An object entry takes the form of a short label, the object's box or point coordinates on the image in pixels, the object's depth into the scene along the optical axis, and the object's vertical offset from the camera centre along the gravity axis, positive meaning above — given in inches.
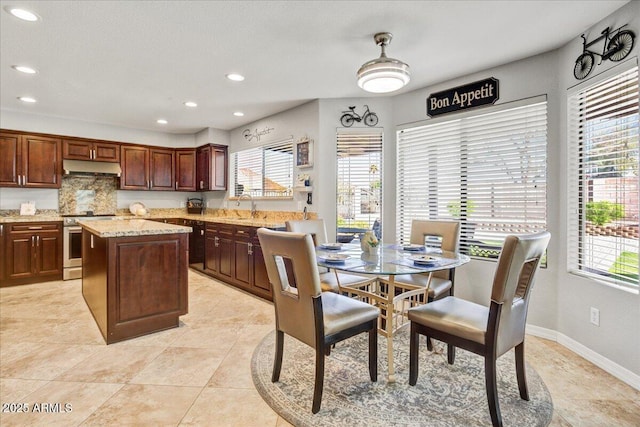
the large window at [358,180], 157.2 +15.2
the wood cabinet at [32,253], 170.9 -22.6
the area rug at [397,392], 68.7 -43.7
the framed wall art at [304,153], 162.2 +29.6
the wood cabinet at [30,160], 178.1 +29.1
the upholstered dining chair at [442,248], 102.1 -13.0
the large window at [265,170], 182.7 +25.4
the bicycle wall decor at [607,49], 86.0 +45.6
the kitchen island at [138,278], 104.7 -22.9
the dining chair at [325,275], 106.4 -22.5
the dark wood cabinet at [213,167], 222.4 +30.6
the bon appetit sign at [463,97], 124.0 +46.3
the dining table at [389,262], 78.0 -13.3
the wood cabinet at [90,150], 195.9 +38.5
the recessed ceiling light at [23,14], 86.7 +54.3
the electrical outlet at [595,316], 94.1 -30.9
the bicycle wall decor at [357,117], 156.3 +45.4
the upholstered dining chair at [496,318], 65.3 -24.3
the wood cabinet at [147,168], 217.3 +30.3
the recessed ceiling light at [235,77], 131.6 +55.6
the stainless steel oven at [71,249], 183.2 -21.6
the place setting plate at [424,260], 82.1 -12.8
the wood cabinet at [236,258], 153.7 -24.5
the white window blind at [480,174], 115.3 +14.8
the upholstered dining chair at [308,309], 69.4 -23.6
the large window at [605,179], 86.8 +9.3
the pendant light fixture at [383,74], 90.2 +38.9
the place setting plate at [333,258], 84.2 -12.6
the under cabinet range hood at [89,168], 194.7 +27.2
